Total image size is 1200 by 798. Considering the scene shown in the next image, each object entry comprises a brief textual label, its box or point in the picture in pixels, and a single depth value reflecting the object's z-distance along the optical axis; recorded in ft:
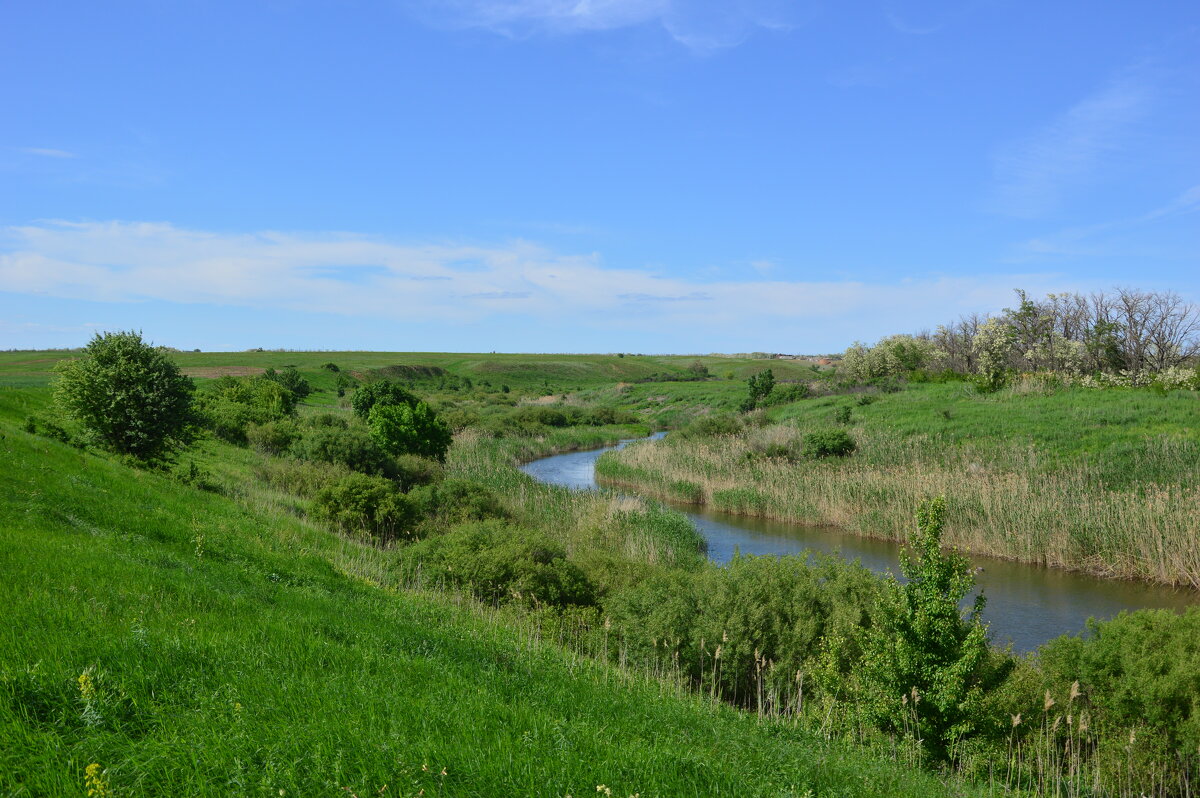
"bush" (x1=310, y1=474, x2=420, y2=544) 61.31
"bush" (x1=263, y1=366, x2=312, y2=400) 183.01
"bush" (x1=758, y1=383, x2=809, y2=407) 173.58
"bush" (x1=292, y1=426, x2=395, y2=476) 81.35
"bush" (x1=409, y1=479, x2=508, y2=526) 64.49
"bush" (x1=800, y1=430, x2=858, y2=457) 100.22
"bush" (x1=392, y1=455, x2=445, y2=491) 85.40
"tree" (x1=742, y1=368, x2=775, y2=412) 184.96
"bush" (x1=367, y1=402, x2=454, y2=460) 91.56
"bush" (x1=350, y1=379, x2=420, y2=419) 116.78
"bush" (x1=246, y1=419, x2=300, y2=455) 94.66
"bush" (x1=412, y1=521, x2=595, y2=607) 42.52
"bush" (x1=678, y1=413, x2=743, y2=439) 132.39
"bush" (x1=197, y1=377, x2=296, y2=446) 98.53
